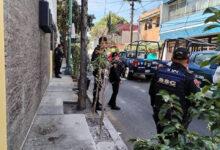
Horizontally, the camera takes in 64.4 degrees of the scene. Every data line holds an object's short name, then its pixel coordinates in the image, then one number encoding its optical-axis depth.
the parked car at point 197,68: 5.06
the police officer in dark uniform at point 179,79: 2.15
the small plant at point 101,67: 3.97
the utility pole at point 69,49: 9.84
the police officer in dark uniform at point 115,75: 4.73
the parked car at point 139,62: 9.10
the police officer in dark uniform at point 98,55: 4.02
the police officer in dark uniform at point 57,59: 8.76
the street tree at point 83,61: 4.50
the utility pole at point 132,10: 21.19
